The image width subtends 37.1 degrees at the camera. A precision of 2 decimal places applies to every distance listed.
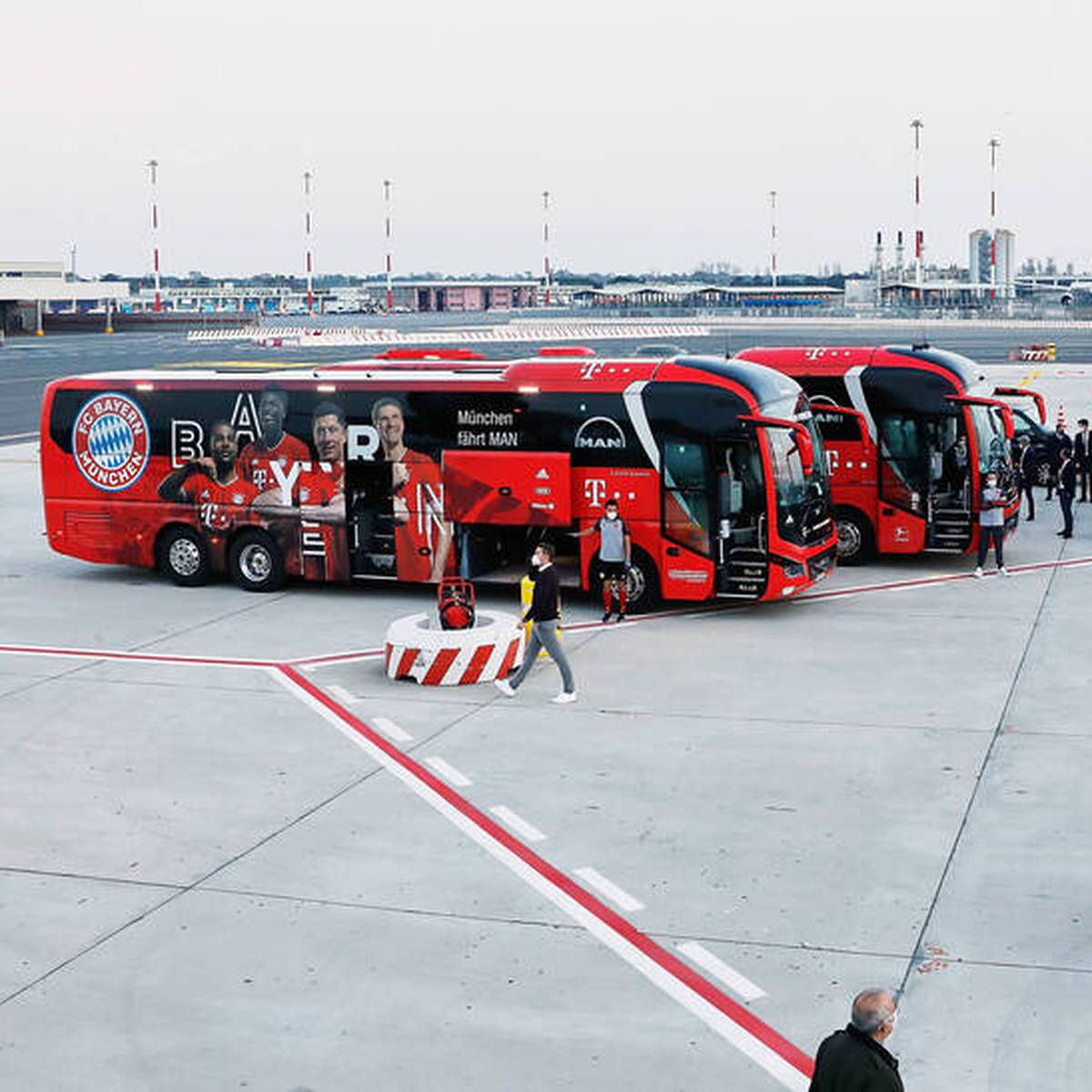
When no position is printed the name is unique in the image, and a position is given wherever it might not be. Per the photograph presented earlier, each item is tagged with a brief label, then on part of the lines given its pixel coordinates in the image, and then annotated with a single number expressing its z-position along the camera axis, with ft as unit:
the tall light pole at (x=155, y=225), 430.61
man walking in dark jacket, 54.19
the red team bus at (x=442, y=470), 69.36
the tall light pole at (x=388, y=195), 485.40
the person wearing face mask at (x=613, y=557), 67.21
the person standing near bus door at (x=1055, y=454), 104.32
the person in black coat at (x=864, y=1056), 20.71
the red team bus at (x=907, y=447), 80.59
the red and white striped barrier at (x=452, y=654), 57.57
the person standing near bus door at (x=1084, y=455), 95.96
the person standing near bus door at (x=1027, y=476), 96.78
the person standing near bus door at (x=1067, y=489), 85.97
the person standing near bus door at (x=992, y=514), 76.28
